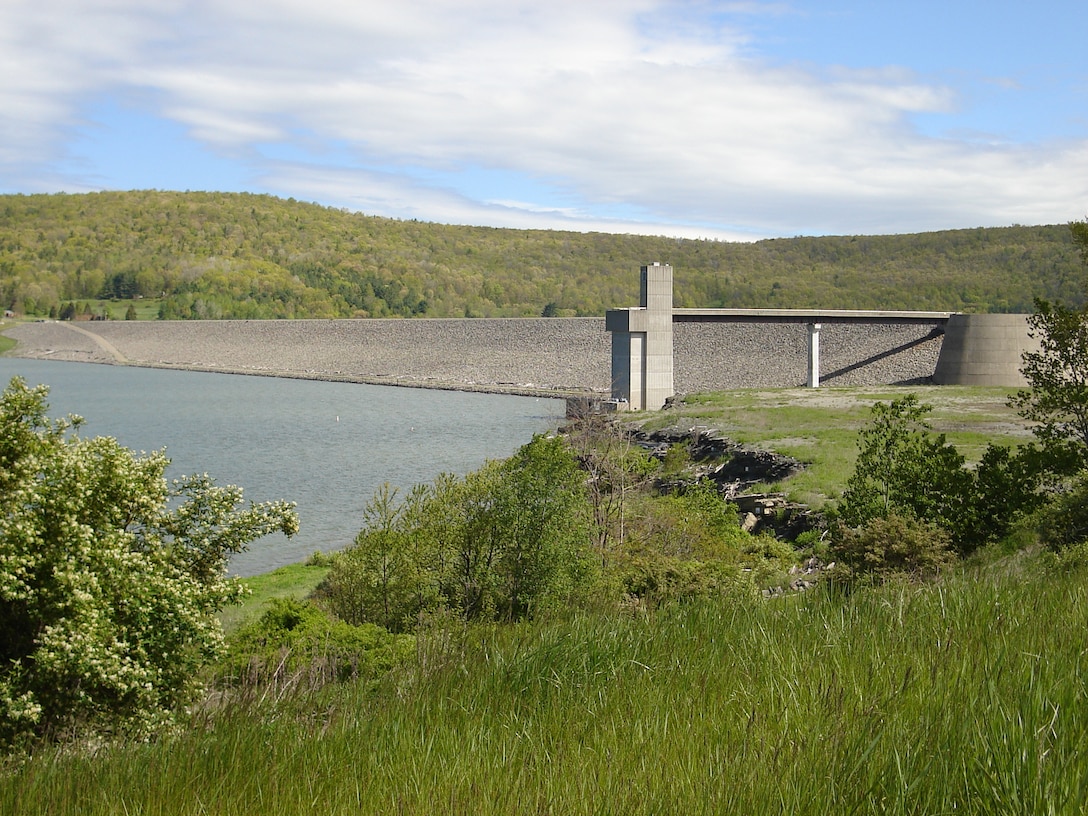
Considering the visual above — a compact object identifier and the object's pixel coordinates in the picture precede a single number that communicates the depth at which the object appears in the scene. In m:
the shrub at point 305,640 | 11.23
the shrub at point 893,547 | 13.29
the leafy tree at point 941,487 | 15.68
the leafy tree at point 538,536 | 17.48
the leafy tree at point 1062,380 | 14.12
